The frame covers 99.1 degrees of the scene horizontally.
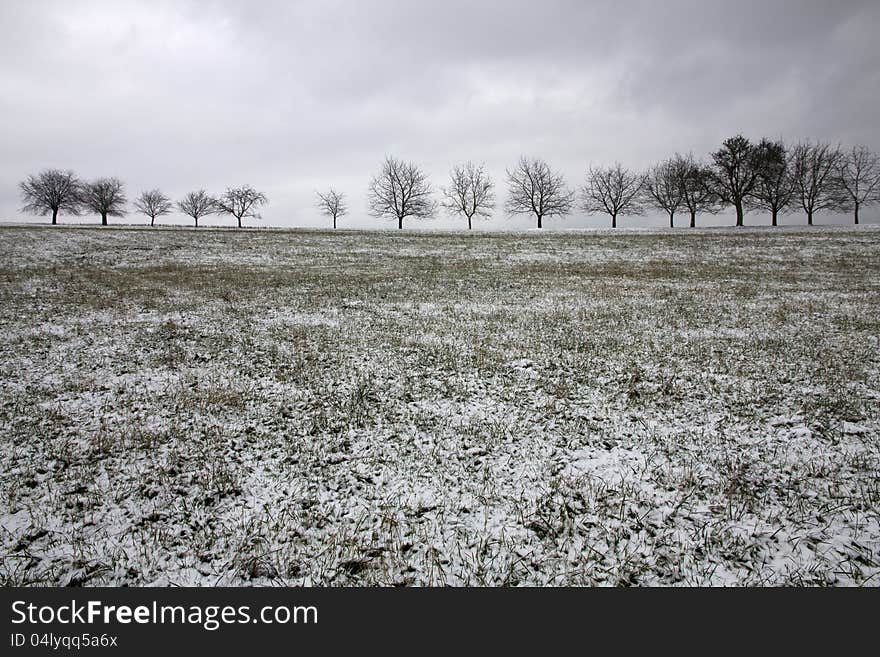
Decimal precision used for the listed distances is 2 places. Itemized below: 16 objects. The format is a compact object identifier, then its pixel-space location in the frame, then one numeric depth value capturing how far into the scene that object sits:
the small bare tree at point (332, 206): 66.67
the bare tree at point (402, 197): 60.47
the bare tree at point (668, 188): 51.59
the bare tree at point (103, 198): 57.59
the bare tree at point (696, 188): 47.62
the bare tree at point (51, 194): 53.88
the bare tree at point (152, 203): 71.38
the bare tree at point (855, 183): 48.97
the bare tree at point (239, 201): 65.81
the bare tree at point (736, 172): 45.75
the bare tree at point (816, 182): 48.19
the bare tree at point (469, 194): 60.47
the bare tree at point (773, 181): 45.19
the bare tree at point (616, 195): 54.62
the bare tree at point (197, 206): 69.00
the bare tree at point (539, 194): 56.75
